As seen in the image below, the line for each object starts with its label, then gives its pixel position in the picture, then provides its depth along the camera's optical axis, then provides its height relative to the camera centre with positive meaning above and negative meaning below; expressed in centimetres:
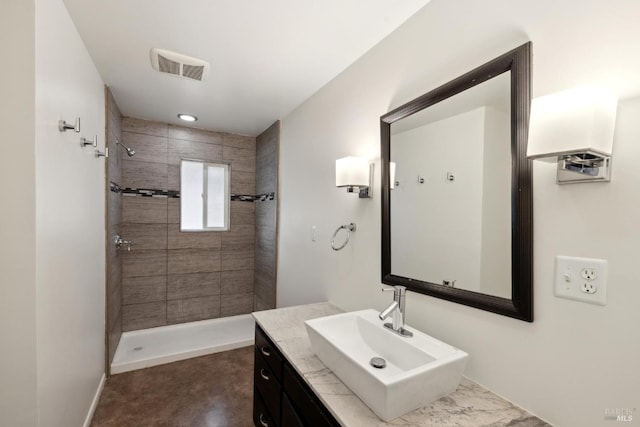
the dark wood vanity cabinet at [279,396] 110 -83
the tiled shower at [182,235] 312 -28
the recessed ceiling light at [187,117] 302 +99
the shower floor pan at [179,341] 270 -137
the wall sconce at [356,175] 165 +21
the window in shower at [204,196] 349 +19
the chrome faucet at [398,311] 125 -43
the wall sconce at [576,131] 73 +21
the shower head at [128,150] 282 +59
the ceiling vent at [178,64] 184 +98
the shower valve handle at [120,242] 277 -32
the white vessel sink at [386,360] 89 -55
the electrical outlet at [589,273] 81 -17
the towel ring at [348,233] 186 -14
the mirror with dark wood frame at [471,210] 96 +3
